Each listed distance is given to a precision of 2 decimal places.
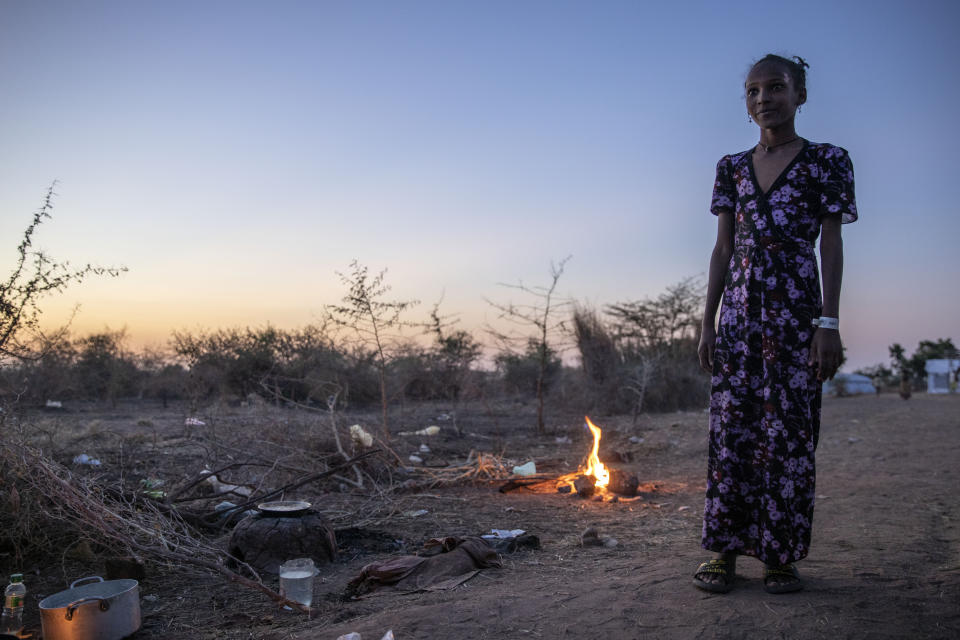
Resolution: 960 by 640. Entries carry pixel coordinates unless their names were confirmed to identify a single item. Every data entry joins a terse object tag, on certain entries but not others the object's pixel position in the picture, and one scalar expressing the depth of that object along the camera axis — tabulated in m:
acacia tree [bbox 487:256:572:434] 10.44
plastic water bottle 2.81
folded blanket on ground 3.21
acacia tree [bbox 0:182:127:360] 4.42
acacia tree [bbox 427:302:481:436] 13.64
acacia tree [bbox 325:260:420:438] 8.41
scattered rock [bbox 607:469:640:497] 5.79
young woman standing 2.42
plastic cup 3.15
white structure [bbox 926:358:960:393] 25.36
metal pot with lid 2.65
